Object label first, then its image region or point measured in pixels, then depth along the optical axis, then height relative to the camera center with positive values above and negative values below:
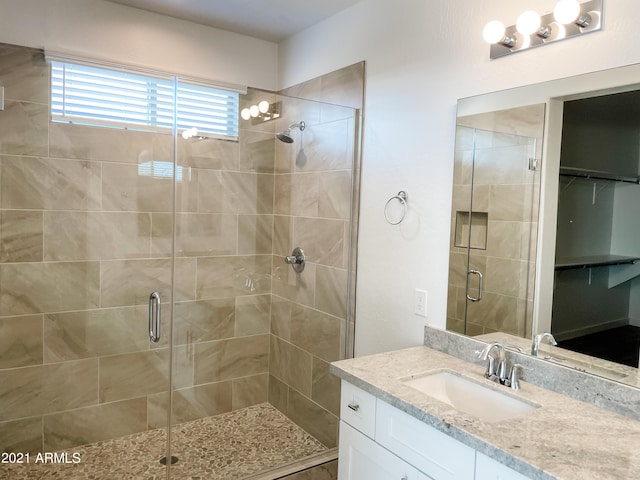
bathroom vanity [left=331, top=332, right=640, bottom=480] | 1.19 -0.60
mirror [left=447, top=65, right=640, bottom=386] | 1.54 +0.00
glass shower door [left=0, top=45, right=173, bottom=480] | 2.55 -0.48
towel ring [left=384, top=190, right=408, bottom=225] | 2.33 +0.09
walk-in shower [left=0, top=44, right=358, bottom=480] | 2.58 -0.47
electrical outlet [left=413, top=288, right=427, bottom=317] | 2.23 -0.41
